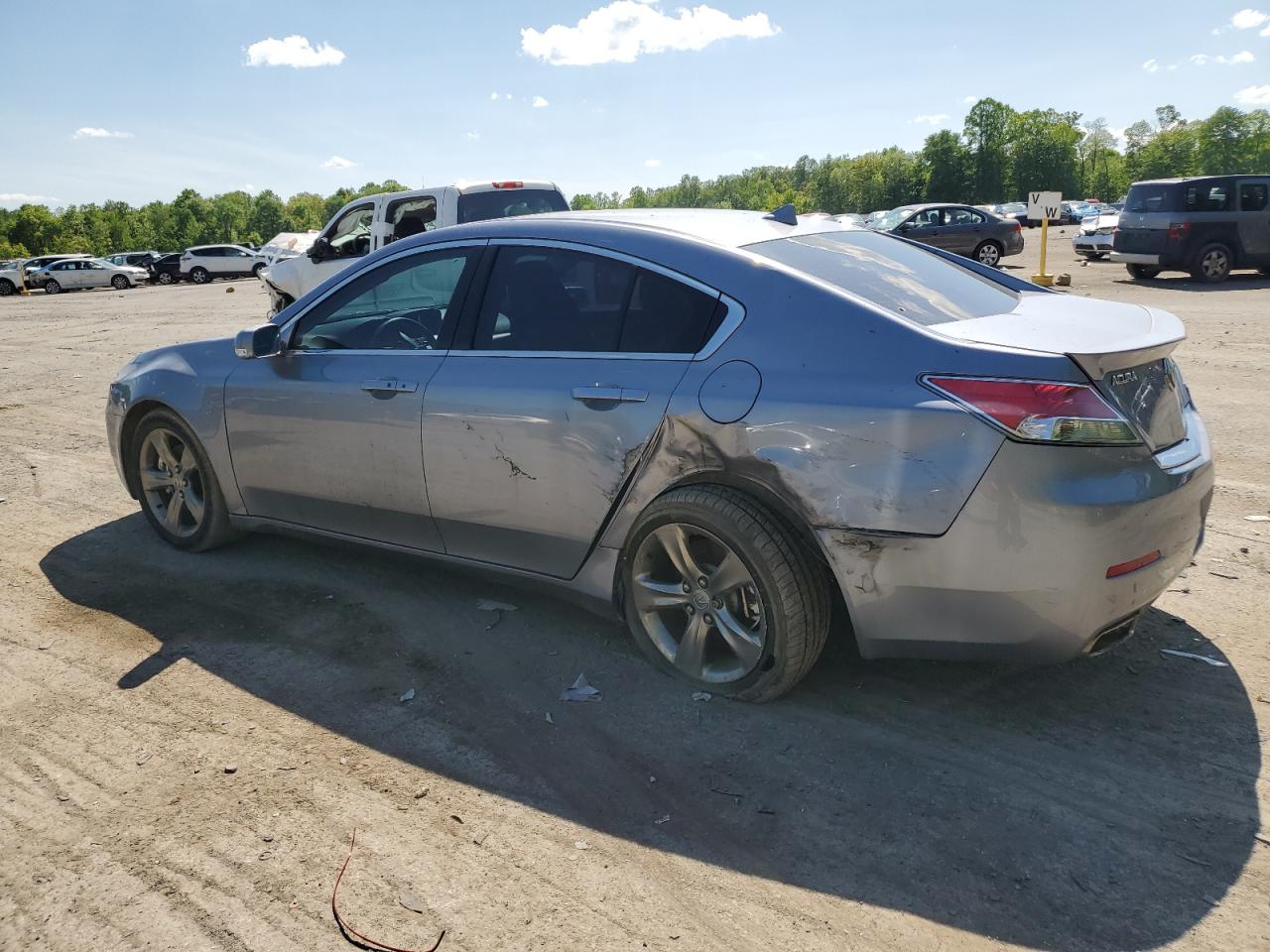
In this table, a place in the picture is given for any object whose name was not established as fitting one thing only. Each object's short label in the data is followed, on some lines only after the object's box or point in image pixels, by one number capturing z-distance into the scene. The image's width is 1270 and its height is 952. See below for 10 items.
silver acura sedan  2.92
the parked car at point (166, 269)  49.12
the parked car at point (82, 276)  43.88
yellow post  19.78
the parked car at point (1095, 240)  27.78
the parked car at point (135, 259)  51.66
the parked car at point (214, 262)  48.16
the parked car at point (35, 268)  43.48
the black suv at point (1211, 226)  18.61
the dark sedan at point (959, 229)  25.38
